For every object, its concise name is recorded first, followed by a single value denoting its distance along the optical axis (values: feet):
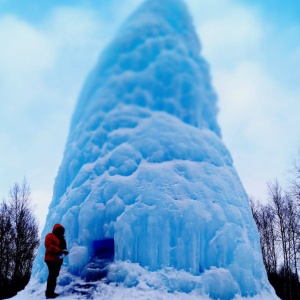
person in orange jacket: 18.48
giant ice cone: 19.98
